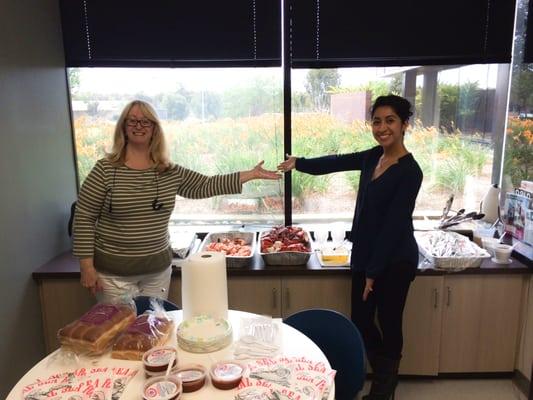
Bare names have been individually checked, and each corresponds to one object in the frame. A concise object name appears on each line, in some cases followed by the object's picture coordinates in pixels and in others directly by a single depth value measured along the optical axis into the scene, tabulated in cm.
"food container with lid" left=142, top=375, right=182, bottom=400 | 120
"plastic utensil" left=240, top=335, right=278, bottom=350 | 150
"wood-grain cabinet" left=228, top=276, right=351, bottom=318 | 241
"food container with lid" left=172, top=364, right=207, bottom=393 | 128
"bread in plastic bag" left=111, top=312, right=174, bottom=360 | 146
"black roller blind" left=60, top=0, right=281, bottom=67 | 263
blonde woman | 193
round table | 128
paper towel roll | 155
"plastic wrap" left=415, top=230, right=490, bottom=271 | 235
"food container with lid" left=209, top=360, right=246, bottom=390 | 130
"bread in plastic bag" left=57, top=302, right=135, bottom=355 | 146
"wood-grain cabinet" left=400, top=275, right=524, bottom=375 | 238
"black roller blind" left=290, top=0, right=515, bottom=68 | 260
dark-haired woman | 194
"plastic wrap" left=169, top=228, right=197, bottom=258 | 252
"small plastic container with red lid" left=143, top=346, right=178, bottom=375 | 134
